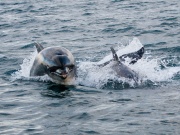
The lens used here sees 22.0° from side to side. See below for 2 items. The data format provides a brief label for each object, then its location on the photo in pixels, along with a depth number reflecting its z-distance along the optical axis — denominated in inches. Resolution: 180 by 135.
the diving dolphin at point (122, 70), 522.0
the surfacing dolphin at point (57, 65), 505.0
